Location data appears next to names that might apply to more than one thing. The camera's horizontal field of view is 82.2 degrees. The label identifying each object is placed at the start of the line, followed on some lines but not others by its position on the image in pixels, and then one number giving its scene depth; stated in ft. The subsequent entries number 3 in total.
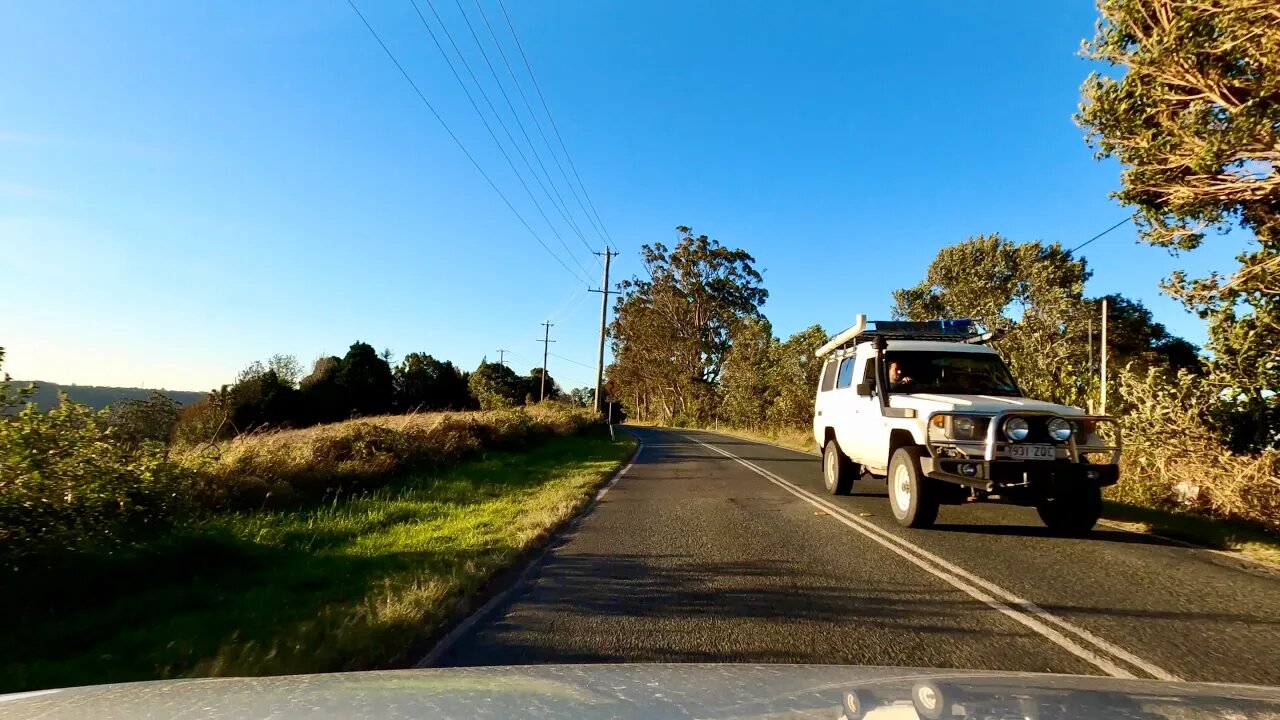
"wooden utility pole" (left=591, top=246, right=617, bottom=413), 122.93
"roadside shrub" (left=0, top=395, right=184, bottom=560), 18.40
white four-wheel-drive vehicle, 25.18
